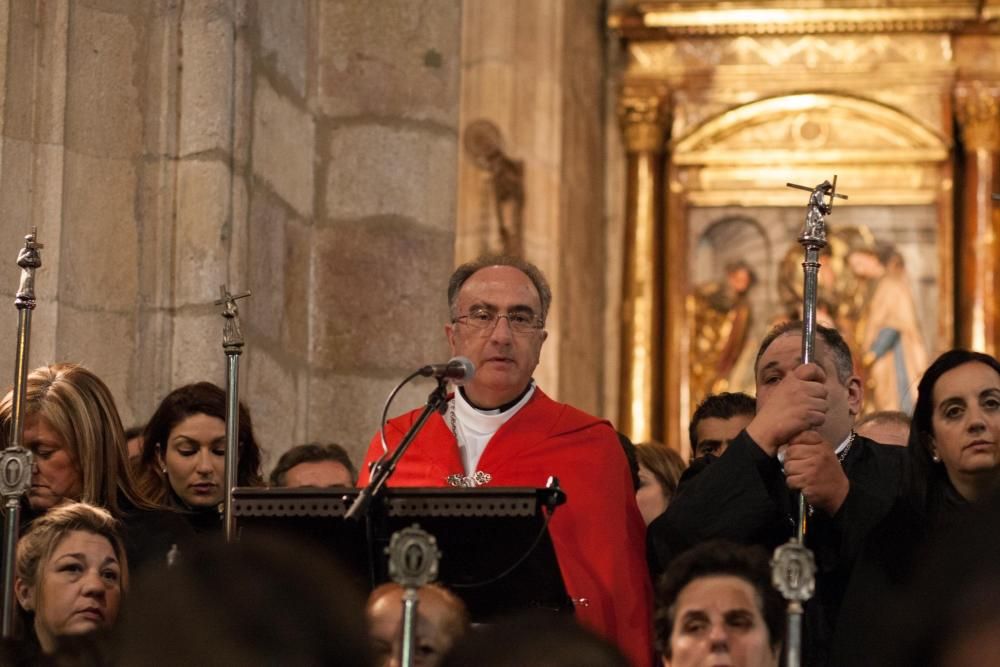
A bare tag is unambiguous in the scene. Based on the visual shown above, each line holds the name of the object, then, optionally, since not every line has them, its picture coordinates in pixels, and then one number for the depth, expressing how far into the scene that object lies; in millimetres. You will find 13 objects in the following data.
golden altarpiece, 24871
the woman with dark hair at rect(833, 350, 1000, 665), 9814
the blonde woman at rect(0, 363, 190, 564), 11734
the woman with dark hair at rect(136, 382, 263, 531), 12658
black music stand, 9456
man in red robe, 11404
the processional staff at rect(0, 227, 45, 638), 9921
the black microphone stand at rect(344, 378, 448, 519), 9248
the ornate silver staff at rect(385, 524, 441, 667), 8130
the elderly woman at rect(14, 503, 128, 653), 10466
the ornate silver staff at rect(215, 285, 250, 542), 11276
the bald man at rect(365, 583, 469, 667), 8653
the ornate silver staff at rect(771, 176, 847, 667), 7951
